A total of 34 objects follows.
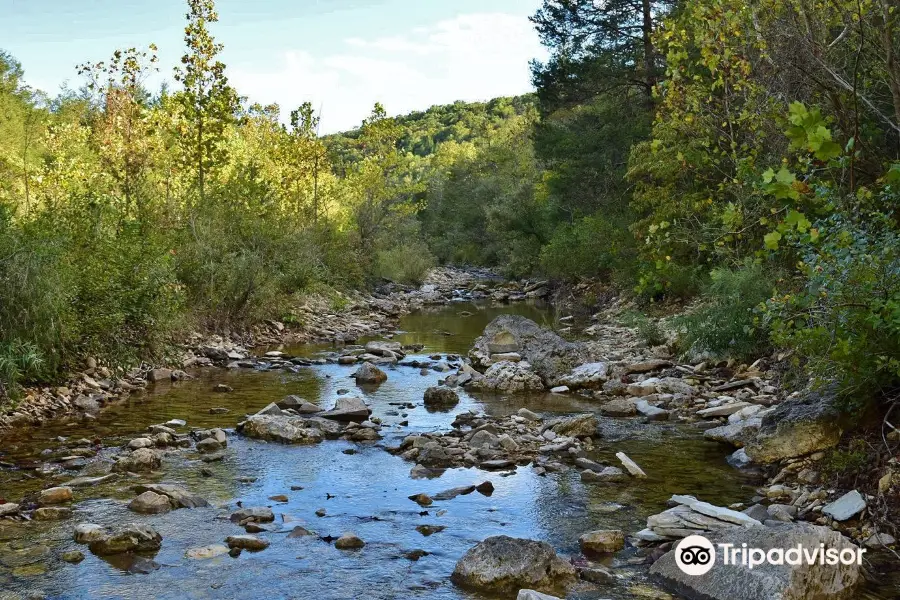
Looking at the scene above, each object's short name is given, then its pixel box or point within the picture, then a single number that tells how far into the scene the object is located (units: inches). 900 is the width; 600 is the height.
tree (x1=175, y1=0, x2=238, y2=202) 749.3
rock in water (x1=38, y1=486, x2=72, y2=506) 279.1
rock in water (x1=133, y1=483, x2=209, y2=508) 282.4
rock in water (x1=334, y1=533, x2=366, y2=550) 247.8
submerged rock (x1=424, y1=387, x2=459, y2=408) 474.3
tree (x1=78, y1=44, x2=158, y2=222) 644.7
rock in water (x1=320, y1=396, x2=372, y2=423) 426.3
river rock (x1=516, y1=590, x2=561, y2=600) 195.8
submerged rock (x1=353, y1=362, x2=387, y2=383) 544.4
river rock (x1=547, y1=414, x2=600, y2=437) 387.9
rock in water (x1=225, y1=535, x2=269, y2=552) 243.8
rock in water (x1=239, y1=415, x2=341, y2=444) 387.5
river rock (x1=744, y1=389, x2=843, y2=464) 297.4
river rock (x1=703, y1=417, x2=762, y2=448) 349.7
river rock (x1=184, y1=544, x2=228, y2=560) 236.4
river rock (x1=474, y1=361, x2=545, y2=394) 529.3
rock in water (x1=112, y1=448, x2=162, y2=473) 324.8
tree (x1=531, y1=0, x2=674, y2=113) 949.8
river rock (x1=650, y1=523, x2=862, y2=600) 196.2
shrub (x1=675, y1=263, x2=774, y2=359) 491.8
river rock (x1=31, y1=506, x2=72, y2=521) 265.3
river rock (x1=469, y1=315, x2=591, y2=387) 561.0
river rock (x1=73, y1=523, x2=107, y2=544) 244.5
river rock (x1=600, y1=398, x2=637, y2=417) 441.7
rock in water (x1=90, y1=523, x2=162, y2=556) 238.4
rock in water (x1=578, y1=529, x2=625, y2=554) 242.1
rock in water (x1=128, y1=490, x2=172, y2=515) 274.7
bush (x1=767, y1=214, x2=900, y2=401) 240.2
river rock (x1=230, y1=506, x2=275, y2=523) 267.6
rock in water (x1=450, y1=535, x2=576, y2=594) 216.1
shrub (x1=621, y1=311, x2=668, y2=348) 637.3
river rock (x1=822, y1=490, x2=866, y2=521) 247.8
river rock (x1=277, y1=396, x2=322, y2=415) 441.6
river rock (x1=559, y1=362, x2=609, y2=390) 526.1
